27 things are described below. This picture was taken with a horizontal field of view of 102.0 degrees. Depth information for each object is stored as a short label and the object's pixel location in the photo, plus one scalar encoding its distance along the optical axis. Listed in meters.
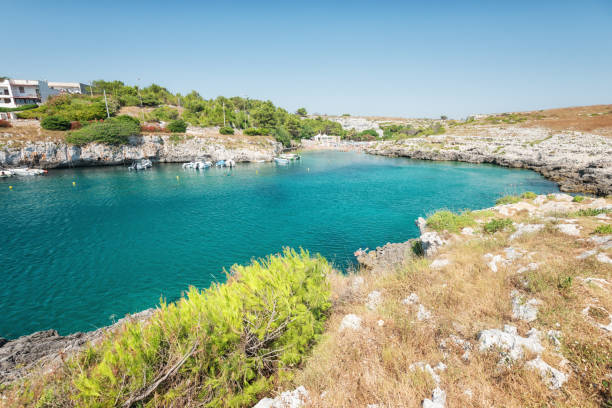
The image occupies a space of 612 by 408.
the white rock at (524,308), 5.53
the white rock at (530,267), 7.23
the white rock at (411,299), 7.11
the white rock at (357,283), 8.76
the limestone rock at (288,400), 4.45
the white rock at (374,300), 7.33
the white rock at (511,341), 4.57
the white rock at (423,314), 6.29
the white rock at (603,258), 6.74
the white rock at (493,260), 8.04
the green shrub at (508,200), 18.81
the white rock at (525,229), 10.30
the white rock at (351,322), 6.43
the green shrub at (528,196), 19.05
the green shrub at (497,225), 11.84
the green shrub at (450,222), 13.34
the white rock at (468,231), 12.48
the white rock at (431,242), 12.05
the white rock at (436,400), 3.90
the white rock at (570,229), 9.15
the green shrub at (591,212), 11.45
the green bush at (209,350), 4.03
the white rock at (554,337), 4.63
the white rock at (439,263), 9.16
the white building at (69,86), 98.96
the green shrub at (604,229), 8.52
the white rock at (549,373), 3.93
